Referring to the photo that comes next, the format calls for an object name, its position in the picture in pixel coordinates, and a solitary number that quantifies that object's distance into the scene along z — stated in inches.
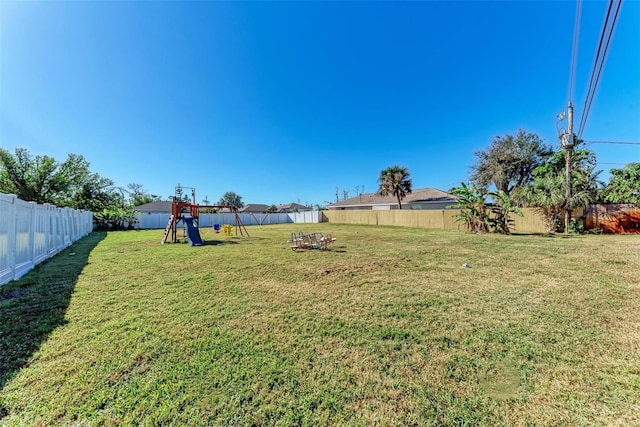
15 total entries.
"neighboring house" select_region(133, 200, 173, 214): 1284.4
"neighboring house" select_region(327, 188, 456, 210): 1078.4
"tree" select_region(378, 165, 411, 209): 1022.4
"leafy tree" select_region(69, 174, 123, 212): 1057.5
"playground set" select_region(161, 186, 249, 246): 464.4
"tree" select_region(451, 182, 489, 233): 575.5
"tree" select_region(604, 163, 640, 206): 523.2
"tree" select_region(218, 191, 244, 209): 3170.5
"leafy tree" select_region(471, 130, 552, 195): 808.3
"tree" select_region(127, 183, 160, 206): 1726.1
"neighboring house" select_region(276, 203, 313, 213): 2251.5
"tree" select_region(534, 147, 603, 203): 578.6
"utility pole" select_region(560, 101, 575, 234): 520.4
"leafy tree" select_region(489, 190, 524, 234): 541.0
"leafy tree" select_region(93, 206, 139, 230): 922.7
